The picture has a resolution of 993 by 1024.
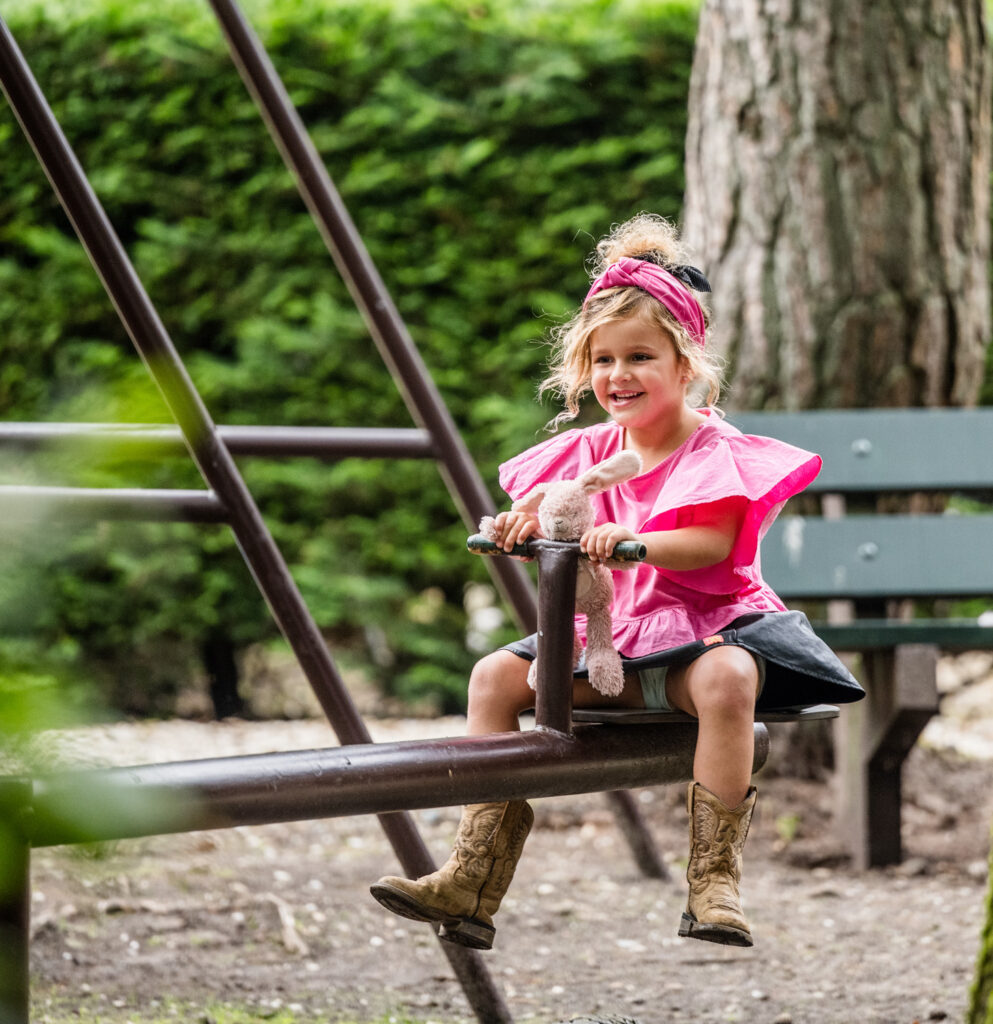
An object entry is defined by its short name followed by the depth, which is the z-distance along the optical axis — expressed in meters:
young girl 4.93
